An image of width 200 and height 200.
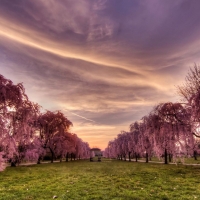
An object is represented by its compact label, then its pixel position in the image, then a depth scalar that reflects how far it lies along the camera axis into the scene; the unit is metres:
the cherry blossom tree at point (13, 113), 8.69
